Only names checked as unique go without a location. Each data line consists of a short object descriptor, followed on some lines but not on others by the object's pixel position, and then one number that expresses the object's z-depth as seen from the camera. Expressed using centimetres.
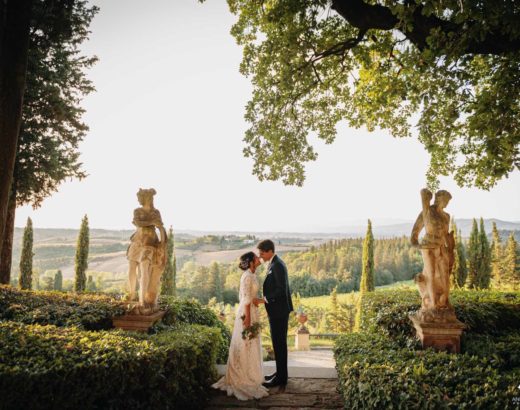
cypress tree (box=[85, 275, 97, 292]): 3072
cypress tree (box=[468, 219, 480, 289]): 2247
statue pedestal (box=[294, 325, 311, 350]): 1257
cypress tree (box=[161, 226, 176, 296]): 2020
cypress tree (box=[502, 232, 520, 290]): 2291
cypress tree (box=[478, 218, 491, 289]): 2239
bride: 524
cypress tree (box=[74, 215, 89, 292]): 2050
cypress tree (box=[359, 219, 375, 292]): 1945
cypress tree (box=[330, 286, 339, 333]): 1986
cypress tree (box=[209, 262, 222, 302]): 2983
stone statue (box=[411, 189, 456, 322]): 511
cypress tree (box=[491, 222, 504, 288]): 2436
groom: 559
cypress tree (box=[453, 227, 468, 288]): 2170
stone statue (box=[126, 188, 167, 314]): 581
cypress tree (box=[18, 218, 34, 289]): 2016
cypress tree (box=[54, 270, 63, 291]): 3536
